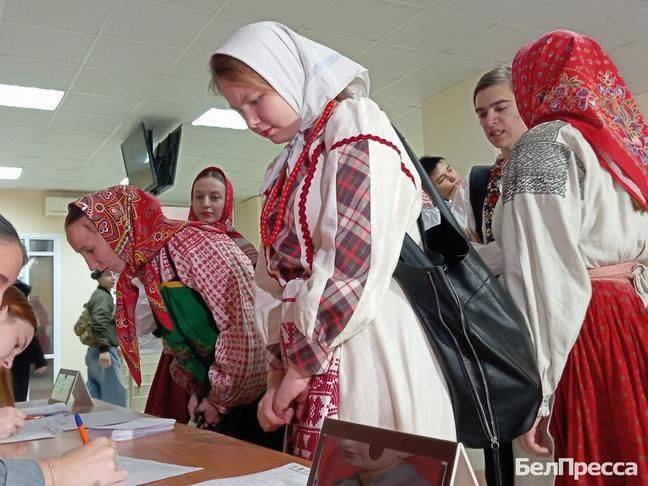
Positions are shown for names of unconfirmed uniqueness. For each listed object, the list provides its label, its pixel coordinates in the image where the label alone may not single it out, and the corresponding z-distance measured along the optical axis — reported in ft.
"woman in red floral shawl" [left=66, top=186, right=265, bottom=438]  5.30
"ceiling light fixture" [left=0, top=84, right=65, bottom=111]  16.57
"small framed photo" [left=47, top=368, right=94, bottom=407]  6.88
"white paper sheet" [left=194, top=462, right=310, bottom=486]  2.89
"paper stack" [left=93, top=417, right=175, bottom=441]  4.43
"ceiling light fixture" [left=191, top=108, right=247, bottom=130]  19.38
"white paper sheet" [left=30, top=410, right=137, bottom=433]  5.01
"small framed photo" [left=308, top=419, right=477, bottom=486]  1.82
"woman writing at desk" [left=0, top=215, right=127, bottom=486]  2.55
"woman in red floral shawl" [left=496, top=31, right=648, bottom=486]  3.81
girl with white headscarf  3.33
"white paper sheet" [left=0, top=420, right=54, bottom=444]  4.71
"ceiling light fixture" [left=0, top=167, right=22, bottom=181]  25.76
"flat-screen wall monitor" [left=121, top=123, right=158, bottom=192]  18.95
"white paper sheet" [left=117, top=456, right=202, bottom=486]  3.18
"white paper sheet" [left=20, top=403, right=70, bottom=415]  6.31
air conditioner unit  30.60
